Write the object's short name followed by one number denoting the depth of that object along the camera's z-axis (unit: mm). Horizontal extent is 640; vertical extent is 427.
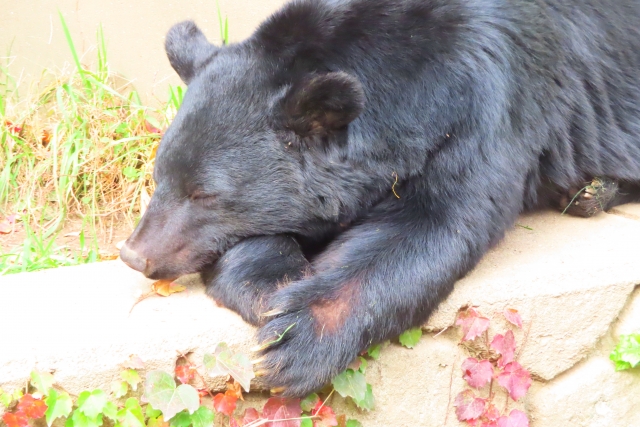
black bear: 5074
